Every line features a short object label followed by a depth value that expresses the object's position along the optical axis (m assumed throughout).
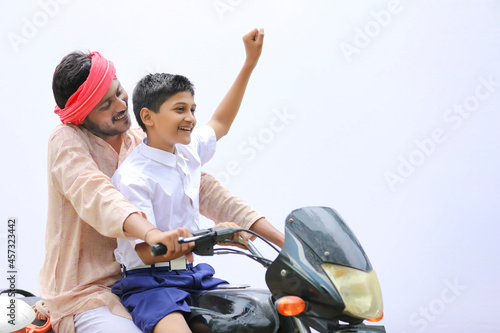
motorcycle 4.57
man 4.82
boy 4.80
